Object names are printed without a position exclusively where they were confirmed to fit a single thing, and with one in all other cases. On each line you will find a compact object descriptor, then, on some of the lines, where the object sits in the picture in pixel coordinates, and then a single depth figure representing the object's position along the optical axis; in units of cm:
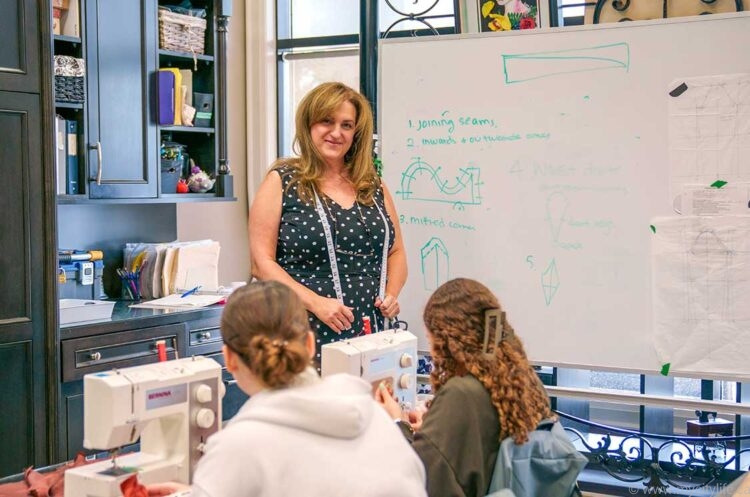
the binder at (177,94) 402
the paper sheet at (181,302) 388
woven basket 404
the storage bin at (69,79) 352
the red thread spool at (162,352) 192
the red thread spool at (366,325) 257
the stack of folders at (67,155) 356
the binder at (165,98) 397
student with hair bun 148
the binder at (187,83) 416
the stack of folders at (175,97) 397
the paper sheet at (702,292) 292
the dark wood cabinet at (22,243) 318
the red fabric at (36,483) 182
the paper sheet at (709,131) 292
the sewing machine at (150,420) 175
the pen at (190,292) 405
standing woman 284
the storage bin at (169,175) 410
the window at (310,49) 489
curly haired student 196
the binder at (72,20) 361
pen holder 412
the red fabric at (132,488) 170
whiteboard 302
